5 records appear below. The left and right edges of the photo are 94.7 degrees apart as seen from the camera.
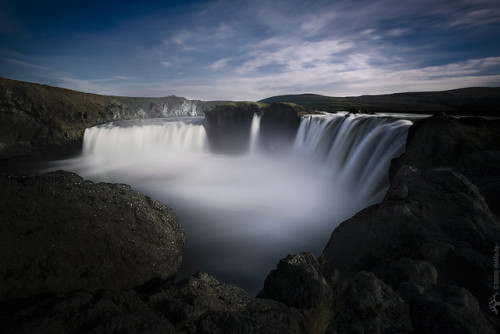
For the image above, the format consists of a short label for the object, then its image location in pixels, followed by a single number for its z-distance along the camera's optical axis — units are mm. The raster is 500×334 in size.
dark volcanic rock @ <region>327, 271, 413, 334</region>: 2576
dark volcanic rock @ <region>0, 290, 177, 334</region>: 2123
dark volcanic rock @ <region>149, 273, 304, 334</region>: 2531
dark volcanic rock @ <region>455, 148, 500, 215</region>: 5094
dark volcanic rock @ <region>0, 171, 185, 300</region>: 3387
